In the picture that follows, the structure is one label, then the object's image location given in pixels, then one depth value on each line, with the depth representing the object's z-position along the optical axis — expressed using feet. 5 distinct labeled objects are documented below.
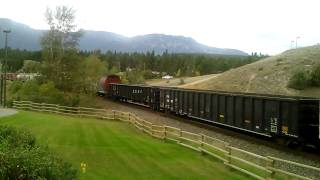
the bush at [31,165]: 21.21
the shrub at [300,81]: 163.18
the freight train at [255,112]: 48.27
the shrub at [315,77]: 162.42
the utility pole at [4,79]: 111.82
